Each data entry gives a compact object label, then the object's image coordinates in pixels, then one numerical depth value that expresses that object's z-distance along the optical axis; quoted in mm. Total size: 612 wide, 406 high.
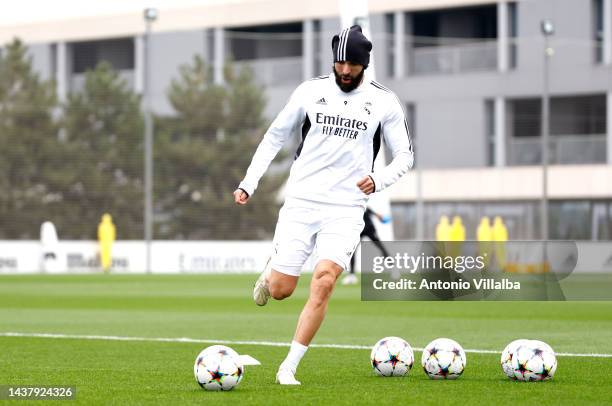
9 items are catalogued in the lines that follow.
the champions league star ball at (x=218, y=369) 17328
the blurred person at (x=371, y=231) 49594
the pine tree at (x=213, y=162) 97125
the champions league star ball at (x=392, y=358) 19469
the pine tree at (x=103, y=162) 96437
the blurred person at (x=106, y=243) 83562
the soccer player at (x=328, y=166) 18375
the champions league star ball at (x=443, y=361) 19016
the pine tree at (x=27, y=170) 97437
